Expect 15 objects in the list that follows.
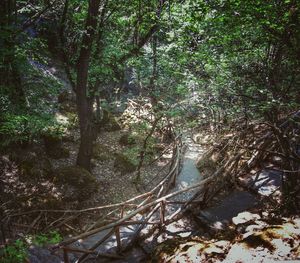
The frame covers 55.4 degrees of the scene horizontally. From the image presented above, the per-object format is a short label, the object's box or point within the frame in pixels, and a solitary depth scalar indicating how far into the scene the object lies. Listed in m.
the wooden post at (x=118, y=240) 6.85
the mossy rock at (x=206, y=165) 12.02
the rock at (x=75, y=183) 10.39
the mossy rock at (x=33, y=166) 10.22
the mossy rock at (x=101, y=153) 13.73
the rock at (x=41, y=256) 6.75
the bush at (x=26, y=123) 7.18
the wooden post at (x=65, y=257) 5.91
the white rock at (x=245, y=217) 5.81
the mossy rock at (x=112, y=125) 16.59
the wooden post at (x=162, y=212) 7.67
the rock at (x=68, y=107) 16.11
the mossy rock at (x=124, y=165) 13.16
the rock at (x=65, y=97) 16.91
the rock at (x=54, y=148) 12.88
